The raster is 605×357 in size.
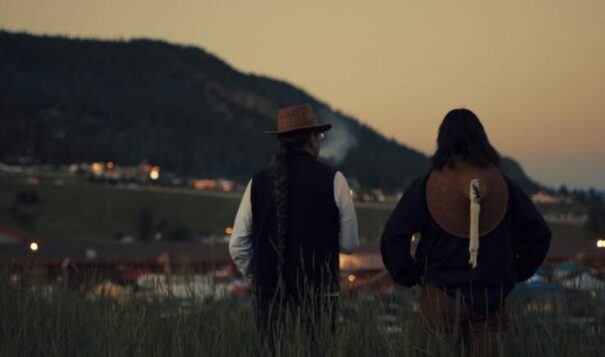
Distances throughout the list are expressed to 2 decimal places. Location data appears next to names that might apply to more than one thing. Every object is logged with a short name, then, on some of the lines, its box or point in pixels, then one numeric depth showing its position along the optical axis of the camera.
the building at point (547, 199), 184.24
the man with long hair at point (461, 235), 4.88
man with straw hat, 5.49
